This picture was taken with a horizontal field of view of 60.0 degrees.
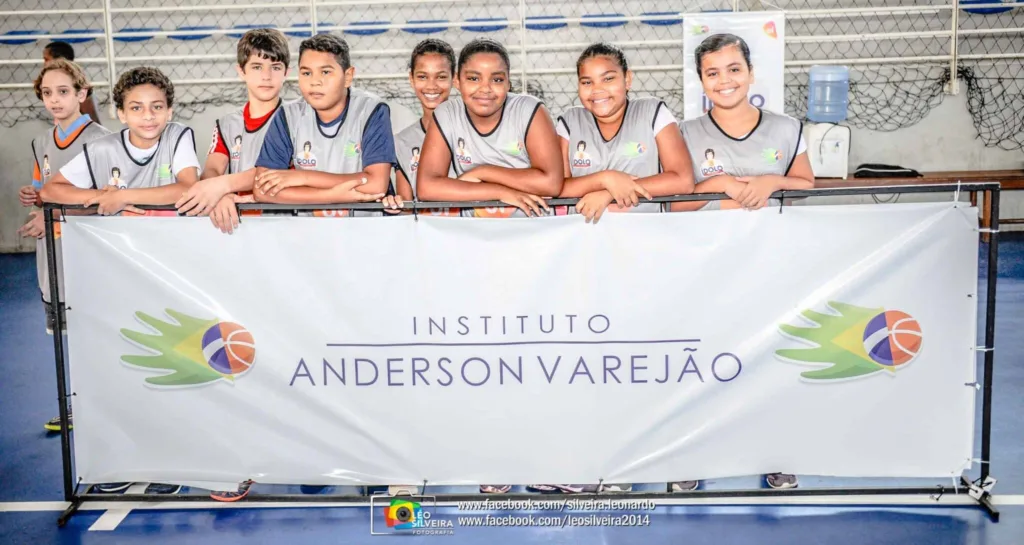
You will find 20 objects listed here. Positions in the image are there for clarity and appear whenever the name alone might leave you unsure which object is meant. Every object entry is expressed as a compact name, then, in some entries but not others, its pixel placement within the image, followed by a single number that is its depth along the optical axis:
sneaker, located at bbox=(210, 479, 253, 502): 3.34
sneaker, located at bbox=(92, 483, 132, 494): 3.52
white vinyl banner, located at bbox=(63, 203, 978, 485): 3.05
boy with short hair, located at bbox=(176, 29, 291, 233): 3.67
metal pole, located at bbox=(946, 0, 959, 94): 8.83
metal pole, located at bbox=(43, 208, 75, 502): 3.24
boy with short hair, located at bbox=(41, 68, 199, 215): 3.65
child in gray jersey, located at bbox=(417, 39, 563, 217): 3.30
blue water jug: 9.05
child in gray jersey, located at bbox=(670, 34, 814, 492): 3.48
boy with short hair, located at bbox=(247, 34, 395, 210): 3.44
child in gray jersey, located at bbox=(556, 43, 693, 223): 3.41
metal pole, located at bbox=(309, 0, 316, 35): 8.95
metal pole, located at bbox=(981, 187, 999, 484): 3.07
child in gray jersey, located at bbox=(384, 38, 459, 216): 4.11
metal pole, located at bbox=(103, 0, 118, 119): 8.99
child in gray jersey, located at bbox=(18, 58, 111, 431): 4.25
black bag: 8.85
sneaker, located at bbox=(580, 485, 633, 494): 3.29
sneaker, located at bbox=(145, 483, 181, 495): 3.53
